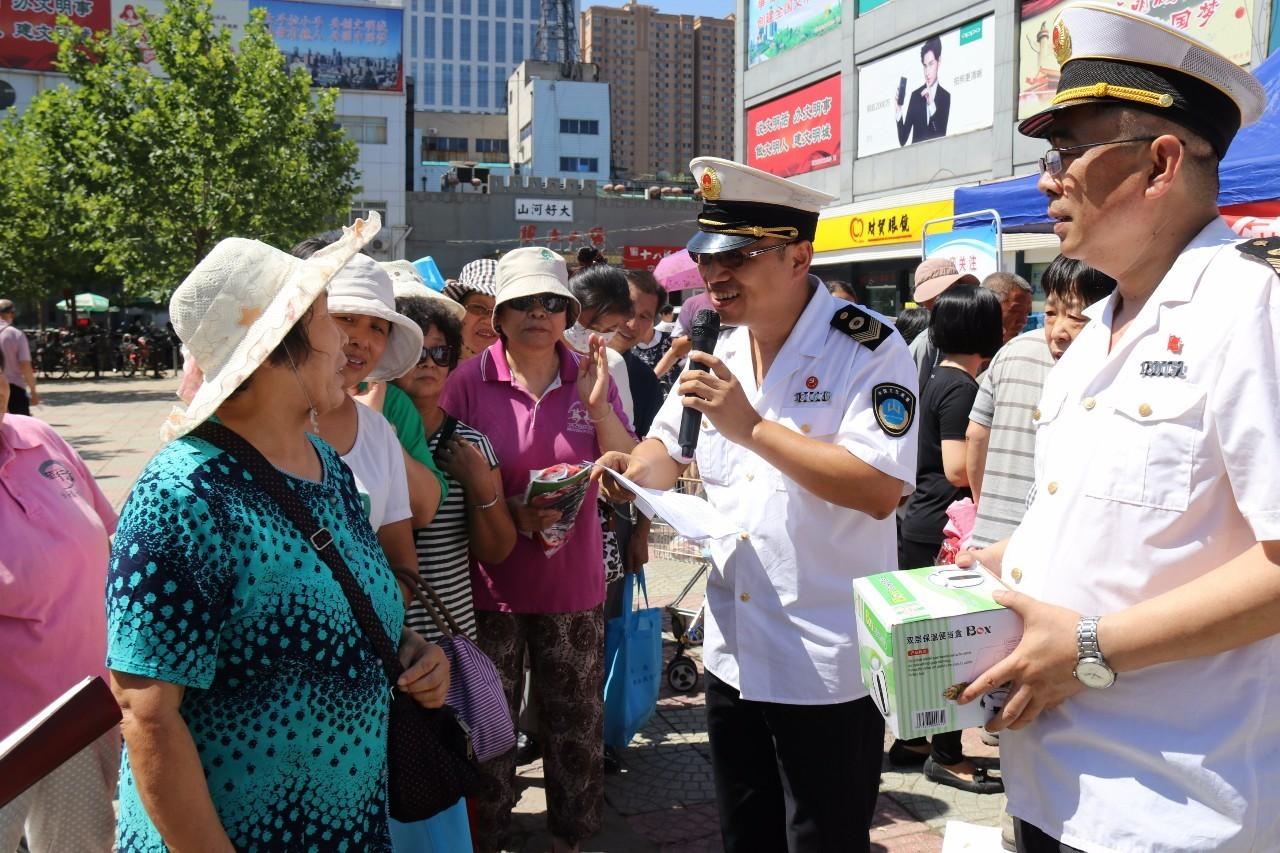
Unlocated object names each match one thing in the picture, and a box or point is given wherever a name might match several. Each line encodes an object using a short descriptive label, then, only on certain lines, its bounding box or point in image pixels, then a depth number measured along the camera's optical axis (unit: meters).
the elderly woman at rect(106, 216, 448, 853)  1.71
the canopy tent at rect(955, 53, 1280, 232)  5.37
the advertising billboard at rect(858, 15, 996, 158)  17.38
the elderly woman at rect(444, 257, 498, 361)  4.89
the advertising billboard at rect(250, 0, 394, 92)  52.19
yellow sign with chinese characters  17.36
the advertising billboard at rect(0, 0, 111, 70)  46.78
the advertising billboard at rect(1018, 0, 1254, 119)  12.52
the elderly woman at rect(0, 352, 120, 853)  2.61
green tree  20.94
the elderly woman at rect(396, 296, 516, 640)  3.34
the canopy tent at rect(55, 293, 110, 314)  39.94
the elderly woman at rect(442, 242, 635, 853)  3.57
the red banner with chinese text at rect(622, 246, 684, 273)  41.12
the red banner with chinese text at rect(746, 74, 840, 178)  21.94
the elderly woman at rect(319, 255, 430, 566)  2.79
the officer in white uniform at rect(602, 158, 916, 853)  2.36
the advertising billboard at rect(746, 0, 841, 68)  22.02
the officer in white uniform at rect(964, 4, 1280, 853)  1.45
